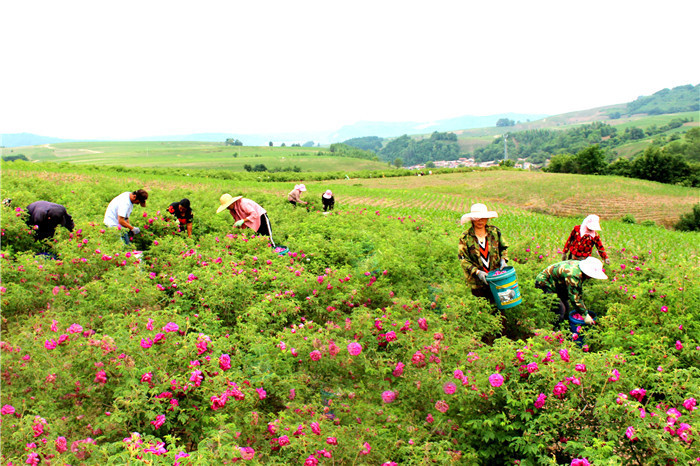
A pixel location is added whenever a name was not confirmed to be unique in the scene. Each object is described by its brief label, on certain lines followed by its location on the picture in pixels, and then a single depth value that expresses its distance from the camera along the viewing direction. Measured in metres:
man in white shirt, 6.93
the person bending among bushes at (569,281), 5.02
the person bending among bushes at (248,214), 7.74
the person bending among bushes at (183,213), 7.99
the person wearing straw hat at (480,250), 5.04
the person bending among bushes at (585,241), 6.36
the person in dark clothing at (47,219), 6.73
